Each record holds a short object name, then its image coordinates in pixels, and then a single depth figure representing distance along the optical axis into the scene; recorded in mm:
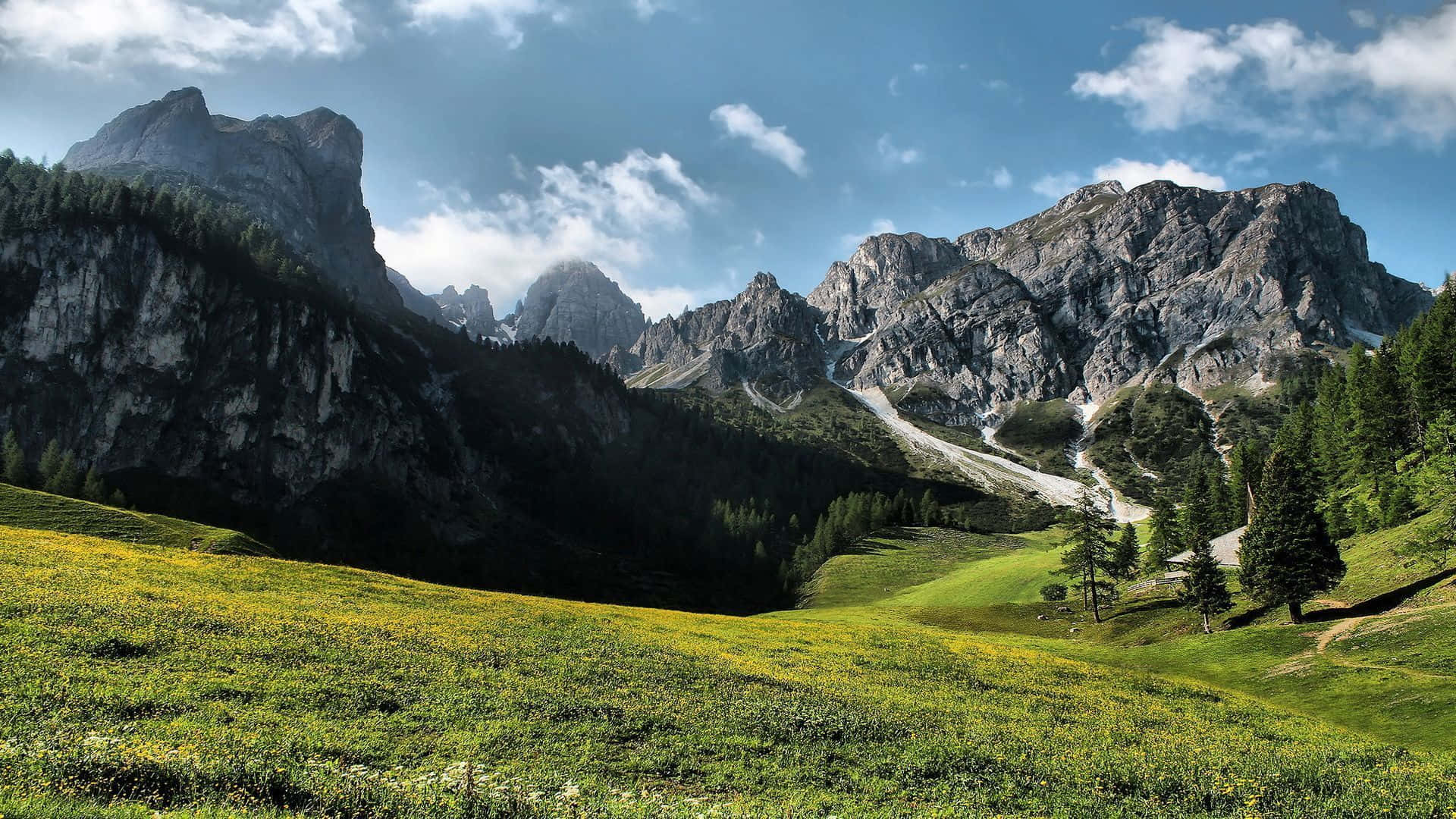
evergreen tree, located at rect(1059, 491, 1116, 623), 75938
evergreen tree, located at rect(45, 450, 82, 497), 121688
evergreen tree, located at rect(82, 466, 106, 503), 126062
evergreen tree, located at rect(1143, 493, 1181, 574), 92438
